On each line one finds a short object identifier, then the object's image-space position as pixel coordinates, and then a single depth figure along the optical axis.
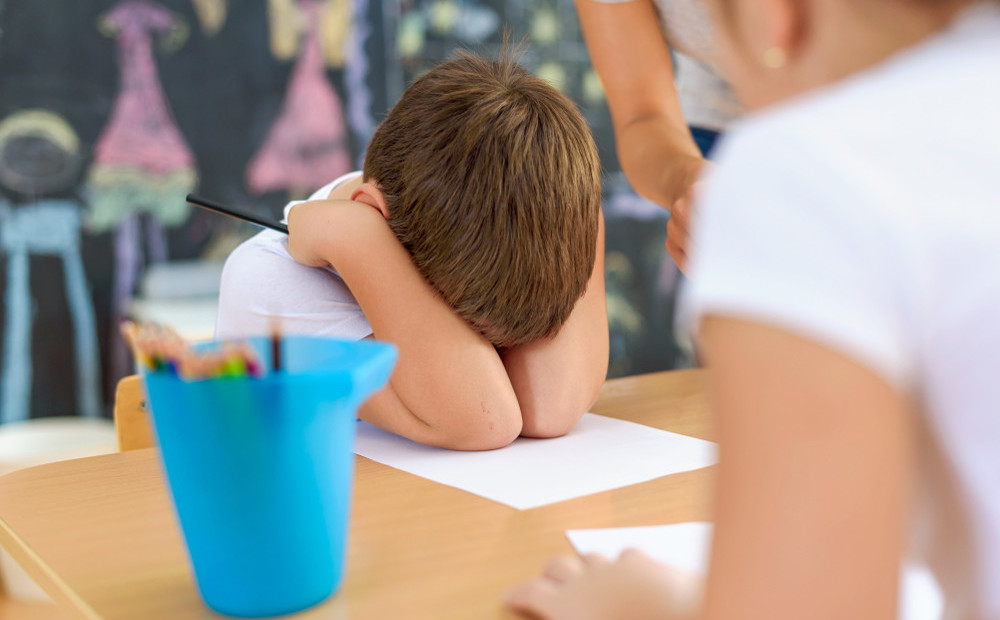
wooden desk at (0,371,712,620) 0.47
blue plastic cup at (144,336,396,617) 0.41
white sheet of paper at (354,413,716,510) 0.67
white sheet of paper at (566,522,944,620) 0.45
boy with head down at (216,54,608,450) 0.84
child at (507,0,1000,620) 0.26
